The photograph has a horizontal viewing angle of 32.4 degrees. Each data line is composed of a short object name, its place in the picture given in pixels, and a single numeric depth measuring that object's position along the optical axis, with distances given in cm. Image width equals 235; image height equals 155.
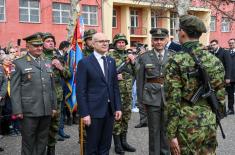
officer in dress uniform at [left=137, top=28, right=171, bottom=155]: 652
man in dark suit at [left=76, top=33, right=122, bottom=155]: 566
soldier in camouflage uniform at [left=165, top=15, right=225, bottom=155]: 405
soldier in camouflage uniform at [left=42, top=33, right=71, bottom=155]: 680
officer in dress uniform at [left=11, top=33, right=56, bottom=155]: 585
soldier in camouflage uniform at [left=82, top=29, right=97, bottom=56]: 761
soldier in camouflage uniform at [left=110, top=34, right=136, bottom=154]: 762
